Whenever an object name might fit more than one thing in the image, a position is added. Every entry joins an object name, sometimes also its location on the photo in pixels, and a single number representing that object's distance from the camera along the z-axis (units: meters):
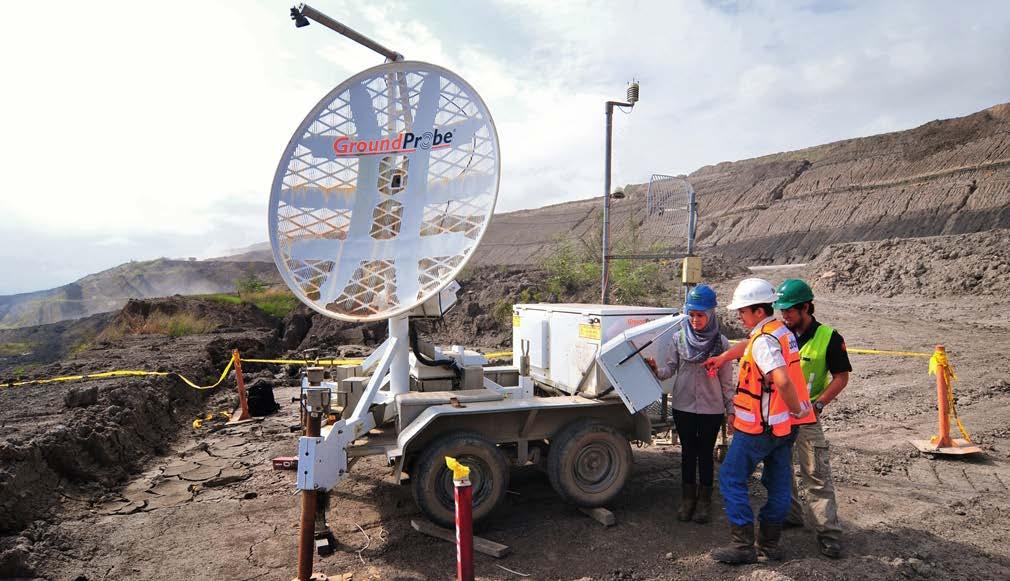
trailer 4.77
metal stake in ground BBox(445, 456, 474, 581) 3.18
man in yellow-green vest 4.22
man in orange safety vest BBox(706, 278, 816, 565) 3.86
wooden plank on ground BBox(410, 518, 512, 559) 4.44
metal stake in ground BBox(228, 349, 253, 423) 9.14
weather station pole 9.81
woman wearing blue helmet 4.82
